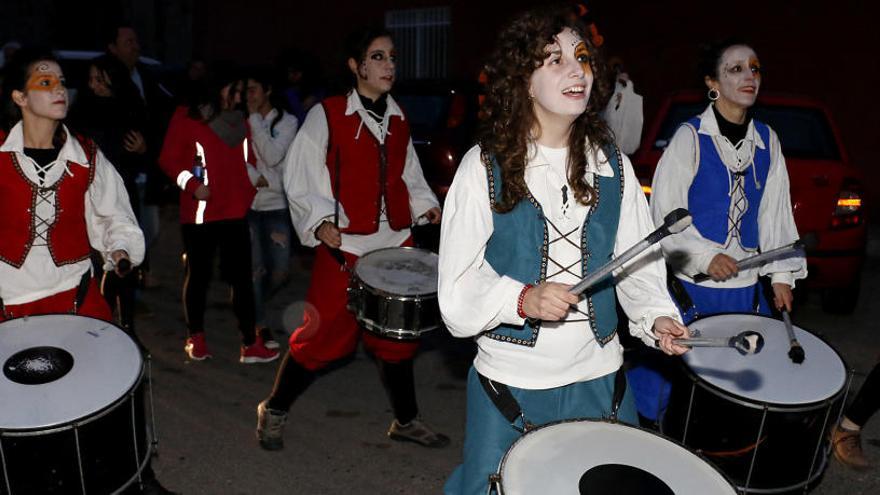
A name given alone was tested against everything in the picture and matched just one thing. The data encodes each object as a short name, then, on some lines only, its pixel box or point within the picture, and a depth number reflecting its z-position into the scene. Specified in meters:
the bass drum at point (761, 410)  2.98
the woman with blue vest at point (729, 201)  3.63
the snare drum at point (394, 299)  3.69
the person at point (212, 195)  5.54
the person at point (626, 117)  6.37
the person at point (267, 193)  6.21
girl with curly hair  2.40
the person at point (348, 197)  4.14
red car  6.22
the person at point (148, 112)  6.56
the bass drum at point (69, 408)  2.69
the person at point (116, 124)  5.92
